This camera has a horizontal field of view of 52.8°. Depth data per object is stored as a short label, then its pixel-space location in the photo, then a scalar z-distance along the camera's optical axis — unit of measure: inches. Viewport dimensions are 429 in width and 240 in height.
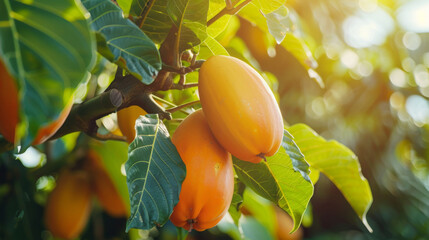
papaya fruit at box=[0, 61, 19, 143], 17.1
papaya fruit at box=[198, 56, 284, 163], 23.2
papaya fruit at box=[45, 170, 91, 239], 50.5
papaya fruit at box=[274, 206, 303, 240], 62.7
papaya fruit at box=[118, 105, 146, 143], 30.2
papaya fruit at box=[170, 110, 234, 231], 23.9
